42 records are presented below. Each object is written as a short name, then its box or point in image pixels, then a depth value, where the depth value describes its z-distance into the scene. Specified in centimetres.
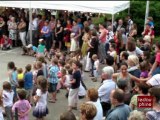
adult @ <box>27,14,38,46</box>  1705
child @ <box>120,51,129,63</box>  1014
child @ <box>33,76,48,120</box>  916
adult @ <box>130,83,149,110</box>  701
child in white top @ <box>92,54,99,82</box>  1298
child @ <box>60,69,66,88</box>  1120
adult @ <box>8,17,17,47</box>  1722
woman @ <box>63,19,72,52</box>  1653
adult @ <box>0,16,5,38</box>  1738
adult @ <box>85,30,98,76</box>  1355
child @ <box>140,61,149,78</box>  905
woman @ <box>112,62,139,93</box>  846
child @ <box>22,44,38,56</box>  1619
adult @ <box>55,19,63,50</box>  1672
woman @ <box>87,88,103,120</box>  679
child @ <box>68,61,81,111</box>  995
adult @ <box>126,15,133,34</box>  1759
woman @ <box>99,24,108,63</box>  1487
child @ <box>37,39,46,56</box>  1493
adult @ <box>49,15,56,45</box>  1681
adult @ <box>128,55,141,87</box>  898
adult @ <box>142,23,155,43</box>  1573
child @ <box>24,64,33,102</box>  1010
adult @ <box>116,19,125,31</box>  1692
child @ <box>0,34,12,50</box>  1712
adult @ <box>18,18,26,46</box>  1716
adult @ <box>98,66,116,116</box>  809
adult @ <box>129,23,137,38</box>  1639
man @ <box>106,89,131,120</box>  611
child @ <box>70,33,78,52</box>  1570
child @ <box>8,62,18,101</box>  998
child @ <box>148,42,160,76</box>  946
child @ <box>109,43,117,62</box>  1238
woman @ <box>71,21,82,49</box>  1601
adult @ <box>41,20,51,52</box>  1666
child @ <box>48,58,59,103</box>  1090
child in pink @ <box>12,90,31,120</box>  846
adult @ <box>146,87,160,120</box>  593
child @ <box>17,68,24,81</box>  1013
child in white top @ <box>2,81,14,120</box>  881
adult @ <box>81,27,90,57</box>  1459
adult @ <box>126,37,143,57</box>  1073
